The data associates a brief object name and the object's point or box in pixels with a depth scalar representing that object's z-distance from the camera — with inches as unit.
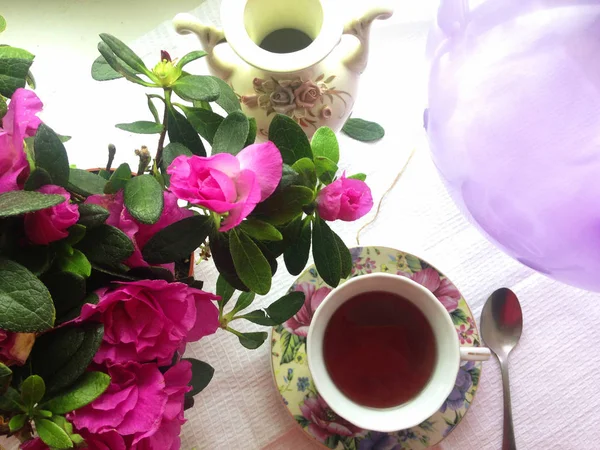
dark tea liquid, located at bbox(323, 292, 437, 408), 23.0
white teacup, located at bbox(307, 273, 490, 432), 20.9
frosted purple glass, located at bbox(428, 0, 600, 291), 18.2
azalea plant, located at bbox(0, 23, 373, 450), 11.6
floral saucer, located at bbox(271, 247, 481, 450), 22.5
